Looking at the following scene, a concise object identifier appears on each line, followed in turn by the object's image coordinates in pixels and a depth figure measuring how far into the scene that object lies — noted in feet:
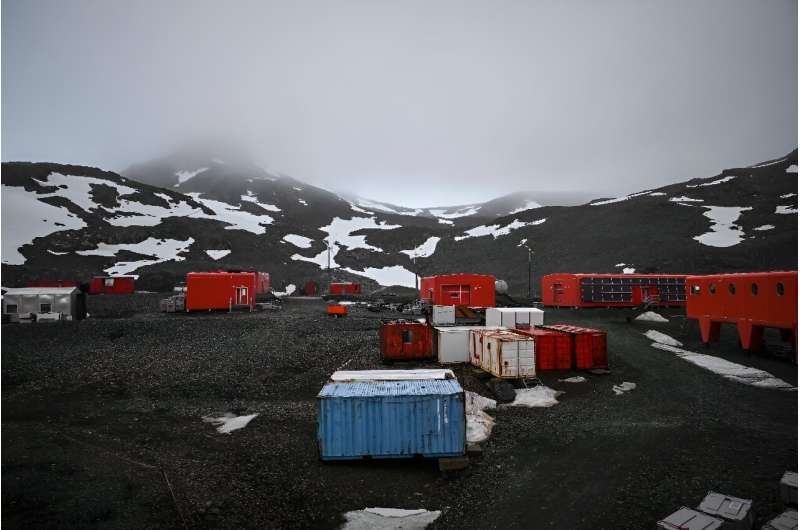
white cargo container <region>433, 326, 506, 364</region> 63.93
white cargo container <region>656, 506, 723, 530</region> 20.80
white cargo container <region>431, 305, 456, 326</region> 89.20
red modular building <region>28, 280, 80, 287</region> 151.94
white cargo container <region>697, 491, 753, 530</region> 21.12
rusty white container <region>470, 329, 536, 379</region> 52.95
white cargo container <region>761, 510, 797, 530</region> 21.33
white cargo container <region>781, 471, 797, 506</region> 25.39
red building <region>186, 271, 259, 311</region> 109.50
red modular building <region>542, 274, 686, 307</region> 130.93
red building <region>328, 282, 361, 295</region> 184.44
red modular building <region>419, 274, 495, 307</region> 118.11
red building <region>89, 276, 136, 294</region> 160.04
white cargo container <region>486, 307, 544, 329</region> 77.51
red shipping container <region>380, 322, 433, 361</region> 65.21
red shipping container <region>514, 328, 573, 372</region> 60.18
